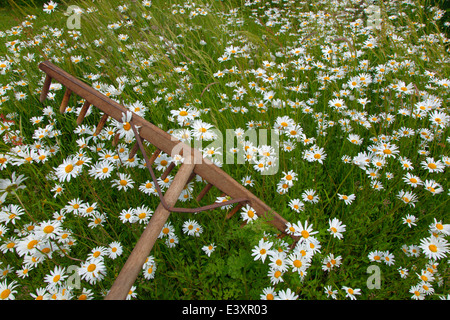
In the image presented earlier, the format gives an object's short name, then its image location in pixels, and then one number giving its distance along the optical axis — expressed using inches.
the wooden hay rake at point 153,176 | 36.6
